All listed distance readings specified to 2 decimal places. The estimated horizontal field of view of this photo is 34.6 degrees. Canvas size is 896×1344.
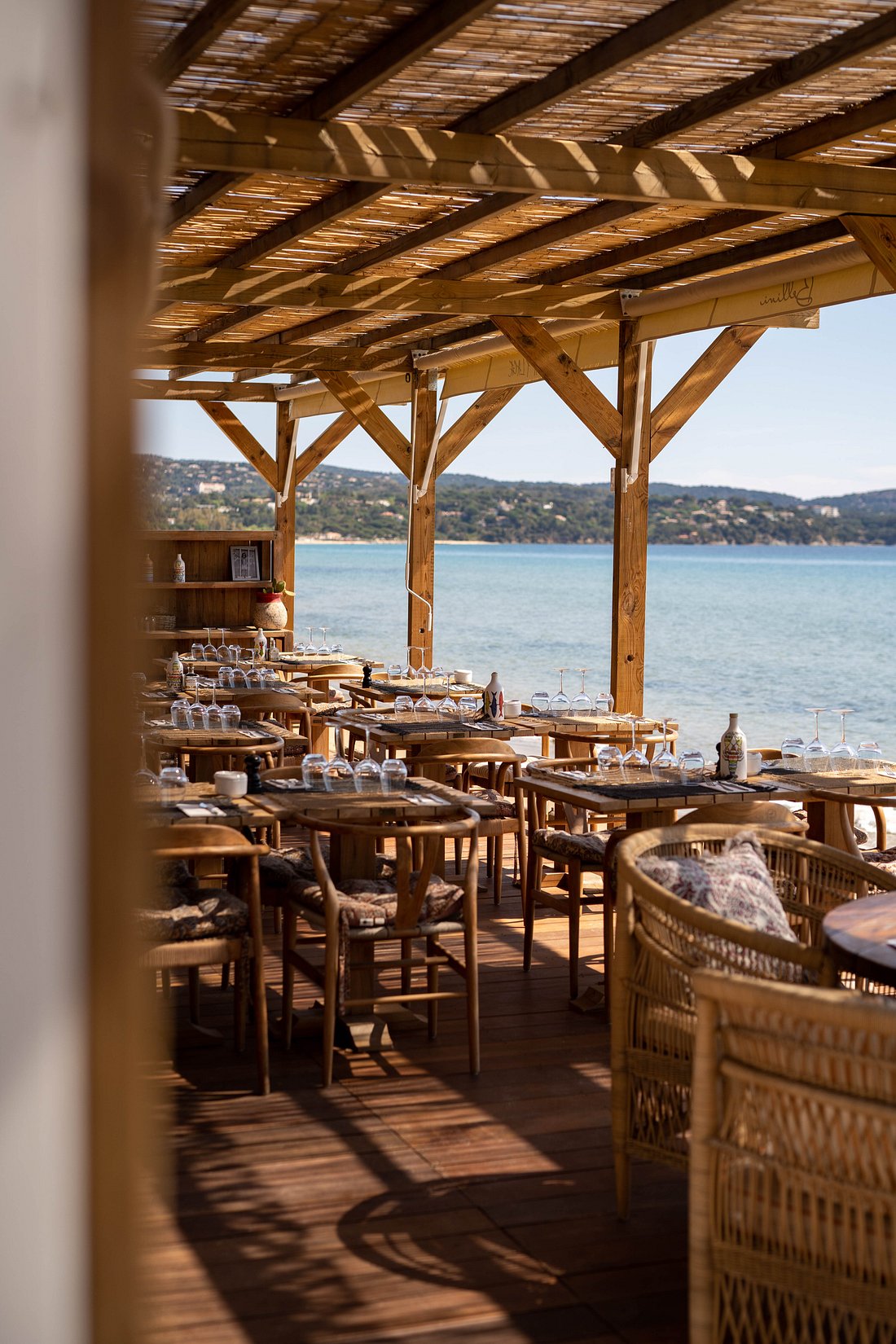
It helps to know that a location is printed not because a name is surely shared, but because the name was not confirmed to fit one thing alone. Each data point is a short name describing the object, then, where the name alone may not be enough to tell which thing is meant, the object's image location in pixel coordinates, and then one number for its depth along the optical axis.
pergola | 4.51
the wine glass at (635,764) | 5.85
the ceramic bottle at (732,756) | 5.79
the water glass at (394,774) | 5.37
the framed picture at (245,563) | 12.20
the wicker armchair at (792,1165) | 2.48
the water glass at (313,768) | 5.43
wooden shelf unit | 11.95
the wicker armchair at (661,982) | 3.23
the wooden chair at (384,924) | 4.46
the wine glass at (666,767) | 5.82
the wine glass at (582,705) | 7.92
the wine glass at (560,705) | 7.77
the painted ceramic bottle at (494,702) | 7.52
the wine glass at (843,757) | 6.23
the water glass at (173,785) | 5.17
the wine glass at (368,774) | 5.36
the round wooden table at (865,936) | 3.08
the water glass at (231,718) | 6.86
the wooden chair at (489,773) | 6.32
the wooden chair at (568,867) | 5.35
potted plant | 12.17
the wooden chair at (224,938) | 4.14
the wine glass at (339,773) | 5.46
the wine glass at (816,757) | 6.20
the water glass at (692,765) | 5.88
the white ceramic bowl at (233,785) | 5.18
